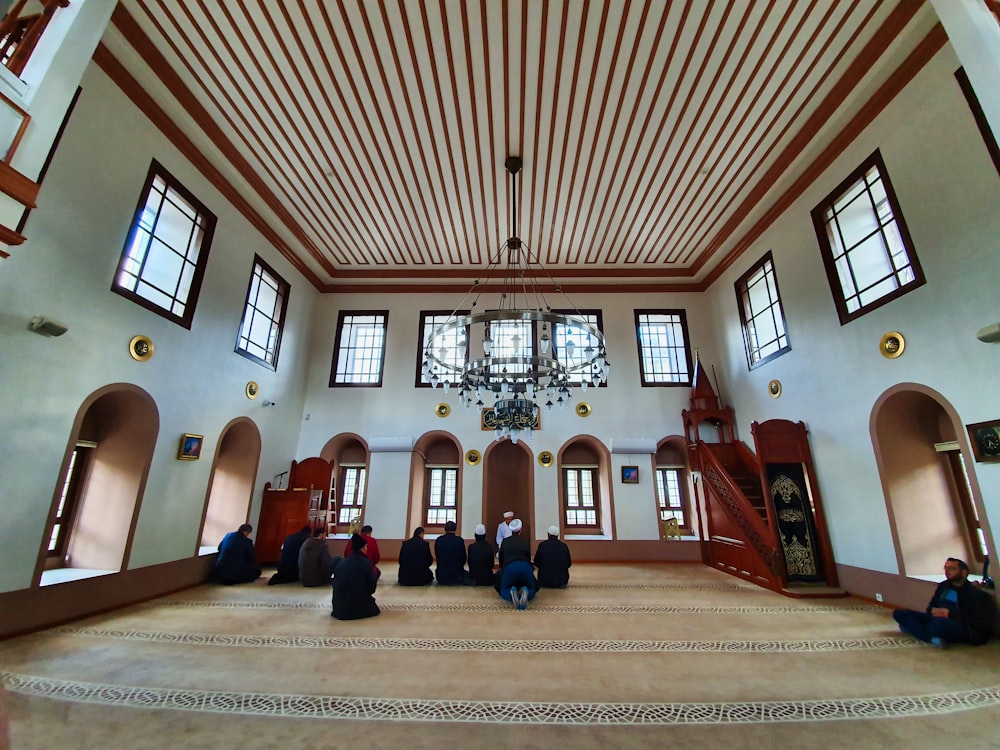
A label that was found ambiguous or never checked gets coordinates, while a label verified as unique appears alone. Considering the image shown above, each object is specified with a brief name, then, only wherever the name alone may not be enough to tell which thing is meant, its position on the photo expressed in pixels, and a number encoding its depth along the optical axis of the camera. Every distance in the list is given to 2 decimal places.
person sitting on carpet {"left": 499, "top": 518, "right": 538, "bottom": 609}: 4.52
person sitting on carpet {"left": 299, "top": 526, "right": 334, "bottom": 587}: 5.46
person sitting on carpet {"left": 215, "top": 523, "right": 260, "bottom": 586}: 5.48
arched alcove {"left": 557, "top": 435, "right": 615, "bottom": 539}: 7.56
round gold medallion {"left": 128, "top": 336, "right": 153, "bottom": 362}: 4.48
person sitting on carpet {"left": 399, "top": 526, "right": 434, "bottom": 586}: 5.50
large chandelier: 4.08
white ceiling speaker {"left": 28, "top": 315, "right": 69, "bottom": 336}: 3.45
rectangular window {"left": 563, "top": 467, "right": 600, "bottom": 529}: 7.94
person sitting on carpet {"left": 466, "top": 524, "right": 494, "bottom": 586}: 5.56
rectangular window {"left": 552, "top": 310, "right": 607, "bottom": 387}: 7.80
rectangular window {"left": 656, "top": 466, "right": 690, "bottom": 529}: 7.80
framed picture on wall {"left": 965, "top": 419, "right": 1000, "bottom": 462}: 3.52
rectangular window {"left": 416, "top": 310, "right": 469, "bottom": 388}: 8.23
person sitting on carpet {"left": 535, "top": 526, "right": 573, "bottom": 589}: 5.41
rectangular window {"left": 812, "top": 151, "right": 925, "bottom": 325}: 4.44
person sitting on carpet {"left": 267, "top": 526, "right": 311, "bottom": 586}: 5.59
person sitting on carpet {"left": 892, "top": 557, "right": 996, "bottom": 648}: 3.34
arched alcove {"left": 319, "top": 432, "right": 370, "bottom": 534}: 7.85
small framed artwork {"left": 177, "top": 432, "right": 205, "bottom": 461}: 5.11
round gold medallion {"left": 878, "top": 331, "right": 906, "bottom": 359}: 4.39
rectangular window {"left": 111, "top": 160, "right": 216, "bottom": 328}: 4.57
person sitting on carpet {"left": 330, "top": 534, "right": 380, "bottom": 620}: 4.03
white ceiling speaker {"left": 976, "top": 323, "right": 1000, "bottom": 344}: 3.34
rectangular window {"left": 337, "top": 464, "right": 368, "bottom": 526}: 7.89
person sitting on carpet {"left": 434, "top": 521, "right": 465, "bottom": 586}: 5.64
